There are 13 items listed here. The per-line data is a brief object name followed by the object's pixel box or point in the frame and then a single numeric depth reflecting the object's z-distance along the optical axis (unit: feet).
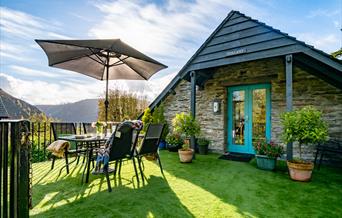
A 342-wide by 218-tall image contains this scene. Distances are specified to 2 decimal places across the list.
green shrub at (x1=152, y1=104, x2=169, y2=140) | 22.79
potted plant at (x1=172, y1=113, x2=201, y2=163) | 15.97
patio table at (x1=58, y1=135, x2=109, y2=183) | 10.35
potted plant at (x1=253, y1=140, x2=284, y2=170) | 13.70
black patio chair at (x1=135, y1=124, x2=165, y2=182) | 11.57
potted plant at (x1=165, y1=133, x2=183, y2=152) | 20.51
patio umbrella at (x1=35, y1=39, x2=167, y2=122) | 10.79
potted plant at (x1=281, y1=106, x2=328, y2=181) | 11.32
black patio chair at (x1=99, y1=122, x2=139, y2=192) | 9.52
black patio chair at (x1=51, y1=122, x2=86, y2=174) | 12.28
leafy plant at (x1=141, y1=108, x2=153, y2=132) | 22.99
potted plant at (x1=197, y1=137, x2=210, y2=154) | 20.02
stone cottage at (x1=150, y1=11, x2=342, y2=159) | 14.12
